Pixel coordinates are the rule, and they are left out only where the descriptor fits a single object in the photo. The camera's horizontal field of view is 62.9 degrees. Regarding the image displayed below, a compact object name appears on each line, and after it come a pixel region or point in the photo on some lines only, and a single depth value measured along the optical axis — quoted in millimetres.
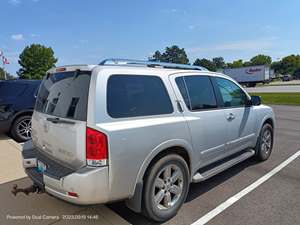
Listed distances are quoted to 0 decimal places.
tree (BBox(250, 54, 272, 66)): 113125
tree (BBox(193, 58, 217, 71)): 110062
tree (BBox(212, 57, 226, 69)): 128575
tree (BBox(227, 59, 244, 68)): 117125
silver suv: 2355
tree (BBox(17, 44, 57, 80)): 55319
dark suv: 6516
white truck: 48094
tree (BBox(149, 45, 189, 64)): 116675
